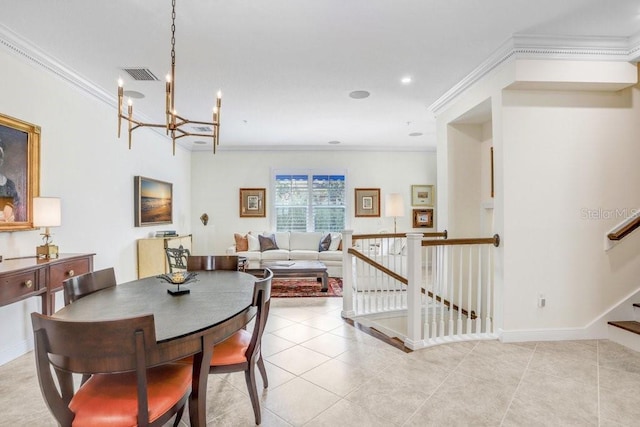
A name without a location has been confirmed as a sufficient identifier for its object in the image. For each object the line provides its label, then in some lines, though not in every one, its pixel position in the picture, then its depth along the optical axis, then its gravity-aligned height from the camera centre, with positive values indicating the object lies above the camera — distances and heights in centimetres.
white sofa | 628 -73
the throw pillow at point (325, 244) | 675 -60
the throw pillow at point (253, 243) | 682 -59
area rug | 502 -120
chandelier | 203 +70
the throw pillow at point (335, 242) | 677 -57
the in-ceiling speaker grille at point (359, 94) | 413 +154
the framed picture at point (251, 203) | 753 +26
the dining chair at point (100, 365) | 119 -57
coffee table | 522 -90
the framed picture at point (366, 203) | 763 +27
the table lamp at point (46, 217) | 278 -2
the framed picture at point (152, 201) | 505 +22
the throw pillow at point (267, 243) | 680 -59
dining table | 140 -49
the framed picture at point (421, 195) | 779 +46
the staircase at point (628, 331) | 292 -106
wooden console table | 227 -47
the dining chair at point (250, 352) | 187 -81
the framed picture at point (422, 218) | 781 -8
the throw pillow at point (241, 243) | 680 -59
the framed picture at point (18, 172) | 275 +37
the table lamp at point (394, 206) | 670 +17
